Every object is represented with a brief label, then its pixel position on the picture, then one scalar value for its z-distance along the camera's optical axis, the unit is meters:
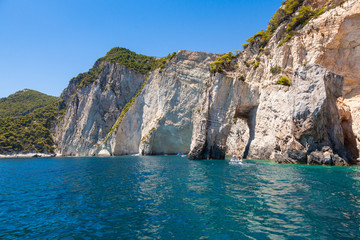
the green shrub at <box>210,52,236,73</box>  46.70
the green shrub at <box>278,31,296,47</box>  39.16
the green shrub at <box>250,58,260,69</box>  44.97
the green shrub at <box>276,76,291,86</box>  37.47
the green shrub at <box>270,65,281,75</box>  39.70
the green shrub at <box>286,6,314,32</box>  39.34
